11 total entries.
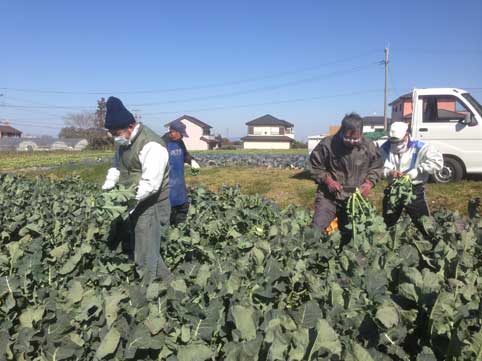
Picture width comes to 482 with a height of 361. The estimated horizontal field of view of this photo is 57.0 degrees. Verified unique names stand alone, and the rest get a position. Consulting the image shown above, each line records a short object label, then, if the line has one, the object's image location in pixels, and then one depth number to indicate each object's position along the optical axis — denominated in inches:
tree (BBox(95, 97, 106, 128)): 3024.1
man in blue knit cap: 155.2
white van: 410.6
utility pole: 1489.8
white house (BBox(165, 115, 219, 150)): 2910.9
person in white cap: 203.8
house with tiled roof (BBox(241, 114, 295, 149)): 2701.8
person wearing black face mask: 190.5
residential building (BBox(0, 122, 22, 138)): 3656.5
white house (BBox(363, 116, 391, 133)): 2494.0
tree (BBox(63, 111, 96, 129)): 3096.7
